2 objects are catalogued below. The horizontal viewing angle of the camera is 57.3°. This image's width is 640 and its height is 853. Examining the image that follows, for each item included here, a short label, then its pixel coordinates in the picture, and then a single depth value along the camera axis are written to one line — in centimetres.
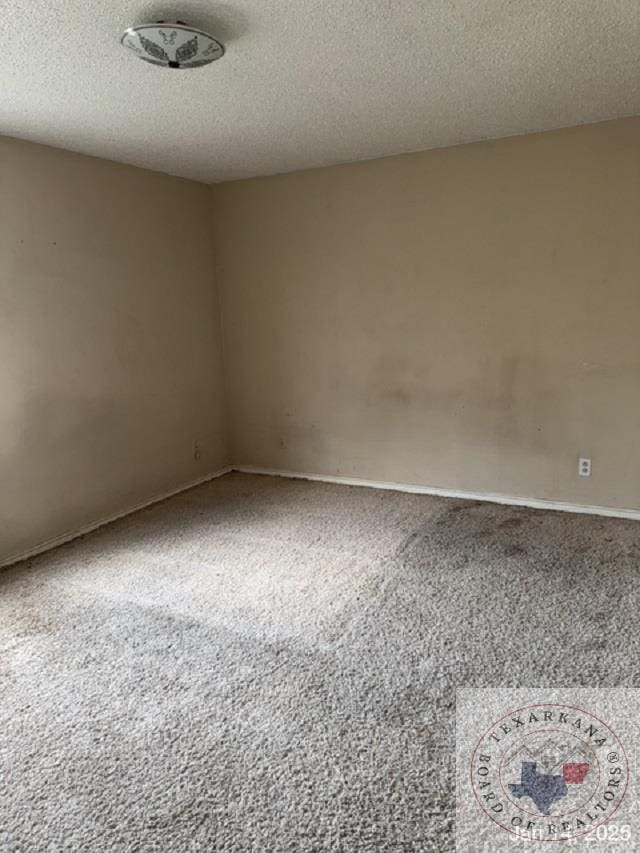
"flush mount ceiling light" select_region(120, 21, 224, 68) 193
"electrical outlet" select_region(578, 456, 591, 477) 357
